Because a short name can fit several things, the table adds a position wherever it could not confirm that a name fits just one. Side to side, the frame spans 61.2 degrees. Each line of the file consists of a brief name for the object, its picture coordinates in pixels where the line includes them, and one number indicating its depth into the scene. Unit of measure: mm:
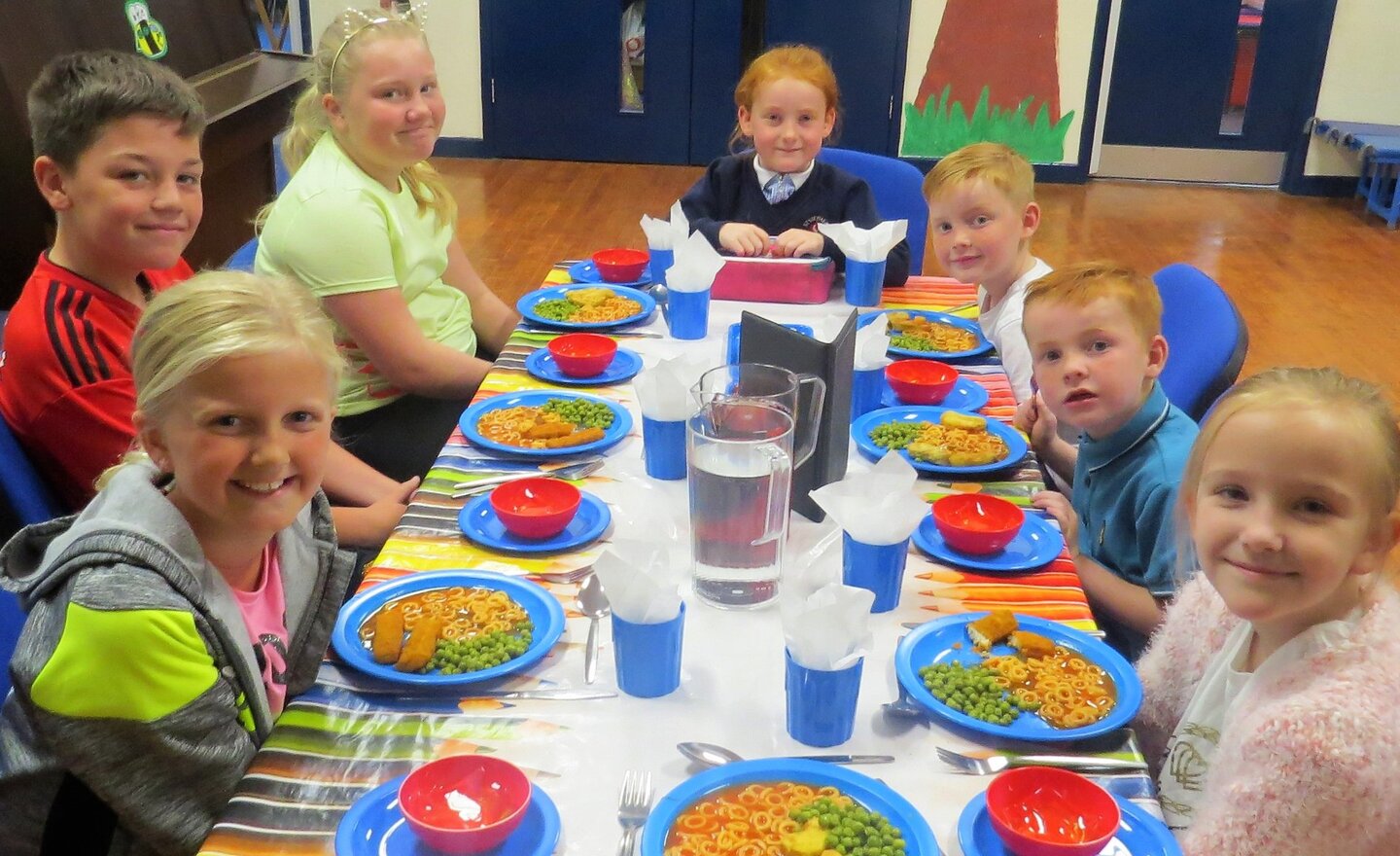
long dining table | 979
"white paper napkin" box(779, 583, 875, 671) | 1020
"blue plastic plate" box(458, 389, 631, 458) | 1628
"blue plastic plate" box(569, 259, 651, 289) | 2428
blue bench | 5516
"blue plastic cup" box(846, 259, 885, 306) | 2256
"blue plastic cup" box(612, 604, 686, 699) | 1105
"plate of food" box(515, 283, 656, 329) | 2160
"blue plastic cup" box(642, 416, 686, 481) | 1556
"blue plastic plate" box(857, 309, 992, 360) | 2041
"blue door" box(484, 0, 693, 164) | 6148
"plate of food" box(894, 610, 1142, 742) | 1089
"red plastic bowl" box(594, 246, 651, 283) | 2418
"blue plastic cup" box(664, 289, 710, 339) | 2072
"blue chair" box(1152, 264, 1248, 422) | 1804
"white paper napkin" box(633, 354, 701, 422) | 1524
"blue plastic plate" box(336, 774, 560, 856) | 923
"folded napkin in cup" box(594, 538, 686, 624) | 1084
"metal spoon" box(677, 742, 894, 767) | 1047
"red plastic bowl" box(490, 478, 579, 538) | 1397
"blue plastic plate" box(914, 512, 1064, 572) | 1383
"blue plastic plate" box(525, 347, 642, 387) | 1906
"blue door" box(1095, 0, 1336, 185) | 5875
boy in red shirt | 1544
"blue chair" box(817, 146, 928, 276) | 2961
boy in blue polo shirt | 1635
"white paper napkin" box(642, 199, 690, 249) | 2274
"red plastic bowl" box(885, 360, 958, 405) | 1861
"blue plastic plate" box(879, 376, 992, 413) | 1858
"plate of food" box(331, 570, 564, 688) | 1143
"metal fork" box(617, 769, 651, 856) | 947
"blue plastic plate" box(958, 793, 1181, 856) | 938
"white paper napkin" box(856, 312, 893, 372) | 1771
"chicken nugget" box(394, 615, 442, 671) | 1140
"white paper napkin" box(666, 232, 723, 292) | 2018
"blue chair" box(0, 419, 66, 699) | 1400
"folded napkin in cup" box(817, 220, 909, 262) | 2234
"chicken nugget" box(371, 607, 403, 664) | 1154
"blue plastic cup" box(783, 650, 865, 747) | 1044
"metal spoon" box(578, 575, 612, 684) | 1207
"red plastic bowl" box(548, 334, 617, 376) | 1895
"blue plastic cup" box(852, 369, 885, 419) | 1812
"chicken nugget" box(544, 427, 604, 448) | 1656
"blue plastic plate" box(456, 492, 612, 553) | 1391
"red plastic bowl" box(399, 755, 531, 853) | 907
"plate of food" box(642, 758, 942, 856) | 925
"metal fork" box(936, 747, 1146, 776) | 1041
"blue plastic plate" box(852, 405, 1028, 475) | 1617
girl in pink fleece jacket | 1018
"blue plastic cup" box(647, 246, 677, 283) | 2357
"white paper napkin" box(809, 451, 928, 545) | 1259
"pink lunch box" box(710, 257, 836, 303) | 2297
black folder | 1429
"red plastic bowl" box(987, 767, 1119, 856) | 919
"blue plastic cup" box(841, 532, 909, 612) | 1276
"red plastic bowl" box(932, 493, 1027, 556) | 1394
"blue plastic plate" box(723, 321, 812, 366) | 1899
